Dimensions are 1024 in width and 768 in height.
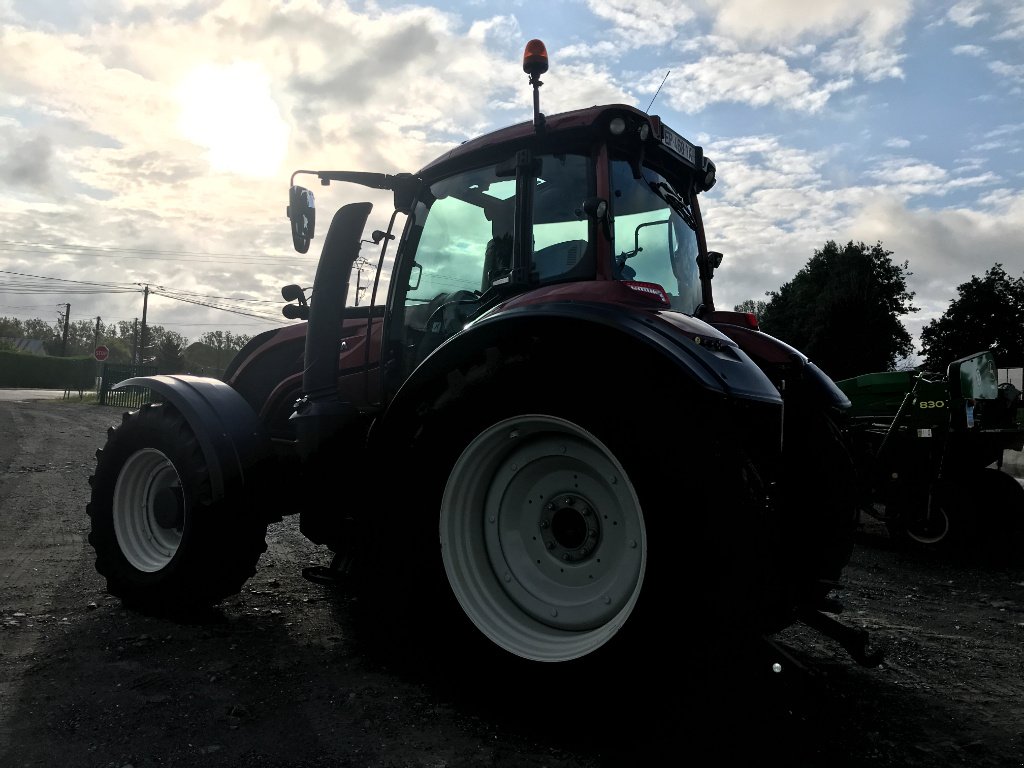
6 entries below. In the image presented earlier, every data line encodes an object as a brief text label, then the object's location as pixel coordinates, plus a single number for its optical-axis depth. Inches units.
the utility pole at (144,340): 2028.8
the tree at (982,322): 2106.3
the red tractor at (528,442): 95.9
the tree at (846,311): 1806.1
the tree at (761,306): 2170.0
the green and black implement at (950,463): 271.9
